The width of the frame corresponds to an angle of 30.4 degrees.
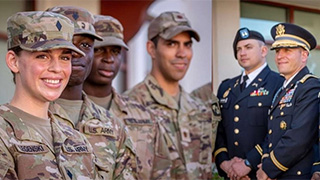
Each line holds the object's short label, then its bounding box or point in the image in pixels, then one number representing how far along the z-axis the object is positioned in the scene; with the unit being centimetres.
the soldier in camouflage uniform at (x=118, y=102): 355
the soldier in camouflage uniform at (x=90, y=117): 284
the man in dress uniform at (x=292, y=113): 287
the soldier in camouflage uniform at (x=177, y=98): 405
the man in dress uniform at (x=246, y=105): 320
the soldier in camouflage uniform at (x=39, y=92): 227
